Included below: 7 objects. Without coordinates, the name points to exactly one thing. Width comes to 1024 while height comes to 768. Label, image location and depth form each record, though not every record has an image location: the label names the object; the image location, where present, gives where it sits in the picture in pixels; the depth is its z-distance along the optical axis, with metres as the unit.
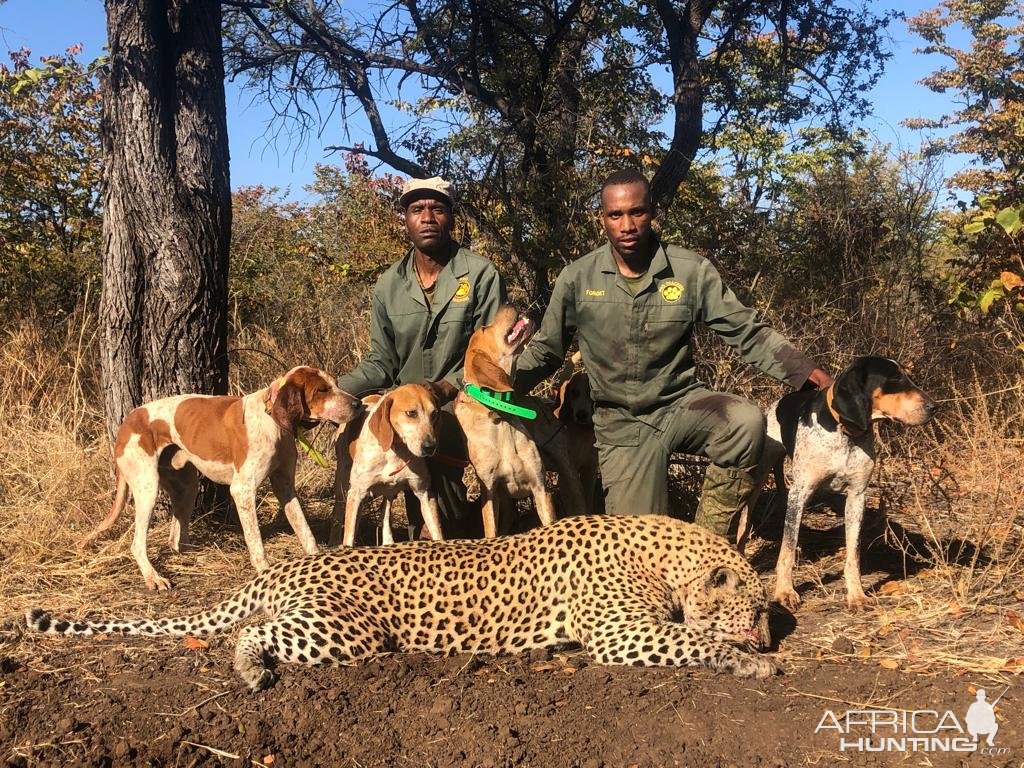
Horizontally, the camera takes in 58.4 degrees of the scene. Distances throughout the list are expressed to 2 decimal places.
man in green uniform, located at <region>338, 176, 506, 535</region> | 5.89
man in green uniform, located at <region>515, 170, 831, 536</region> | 5.09
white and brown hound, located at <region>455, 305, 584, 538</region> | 5.26
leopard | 3.91
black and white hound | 4.36
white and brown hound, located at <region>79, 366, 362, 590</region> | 5.20
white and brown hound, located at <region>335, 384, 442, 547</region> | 5.08
